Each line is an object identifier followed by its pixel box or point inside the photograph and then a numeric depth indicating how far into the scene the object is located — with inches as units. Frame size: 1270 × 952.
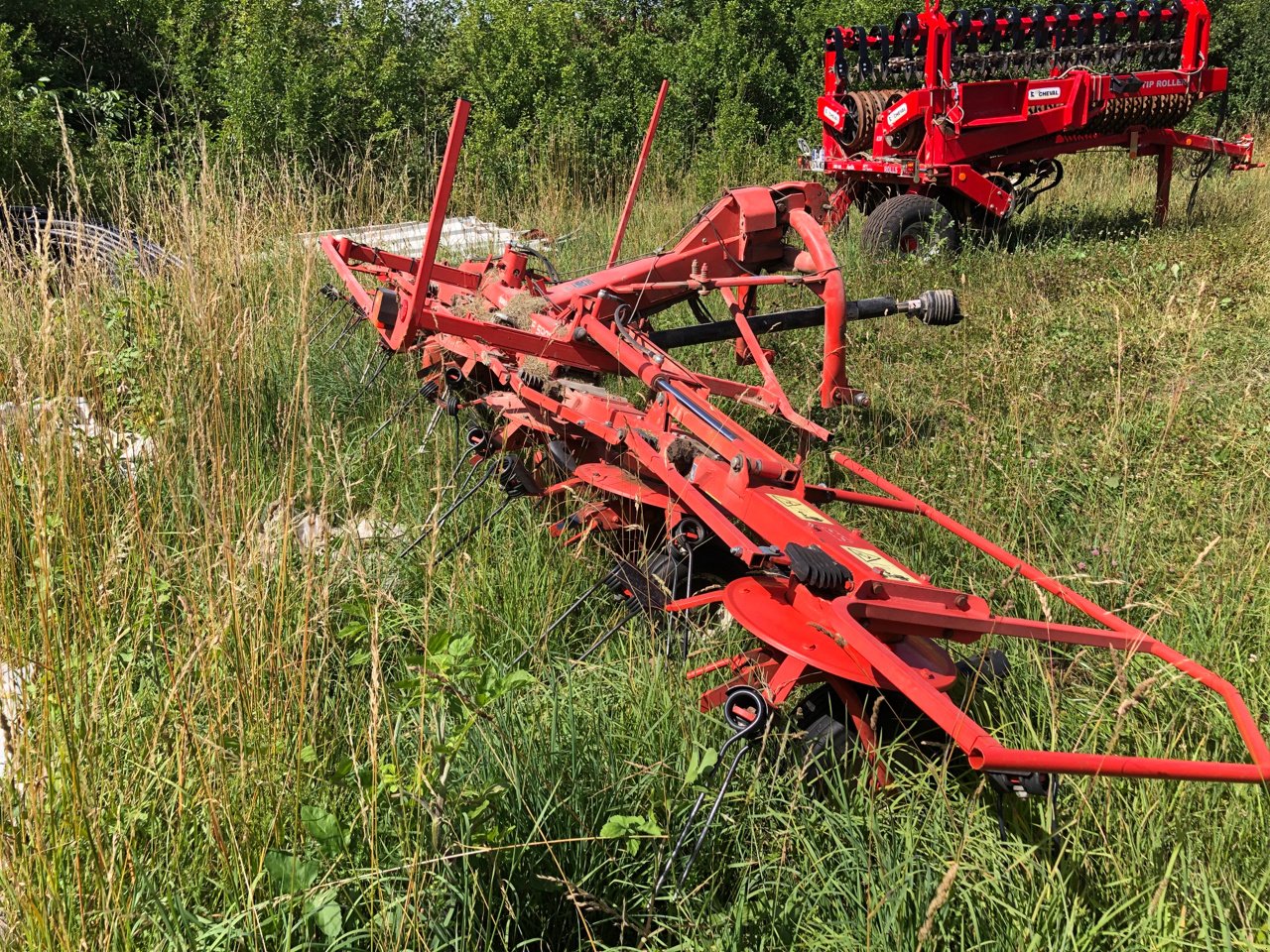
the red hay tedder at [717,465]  79.2
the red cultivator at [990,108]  278.8
